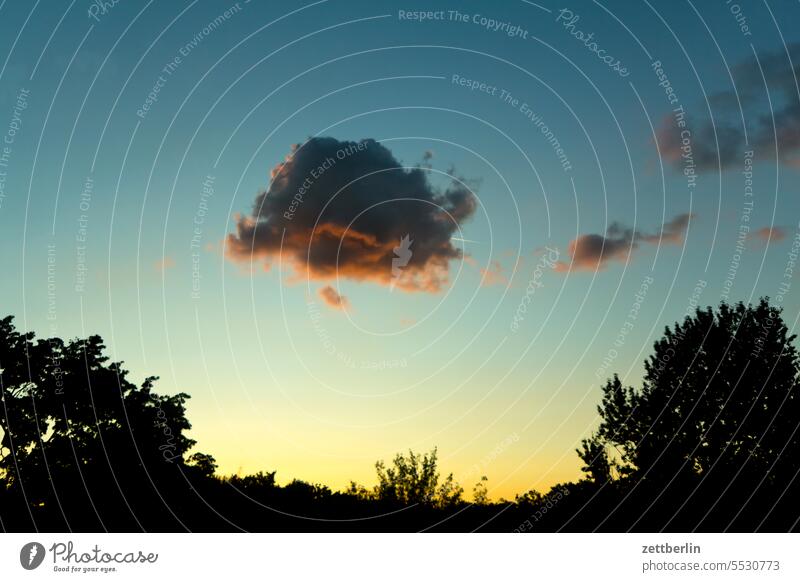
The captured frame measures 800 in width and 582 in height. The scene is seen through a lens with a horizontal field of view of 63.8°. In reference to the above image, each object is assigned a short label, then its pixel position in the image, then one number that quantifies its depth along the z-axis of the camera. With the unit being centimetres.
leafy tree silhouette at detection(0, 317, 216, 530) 3350
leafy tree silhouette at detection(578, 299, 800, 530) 5122
